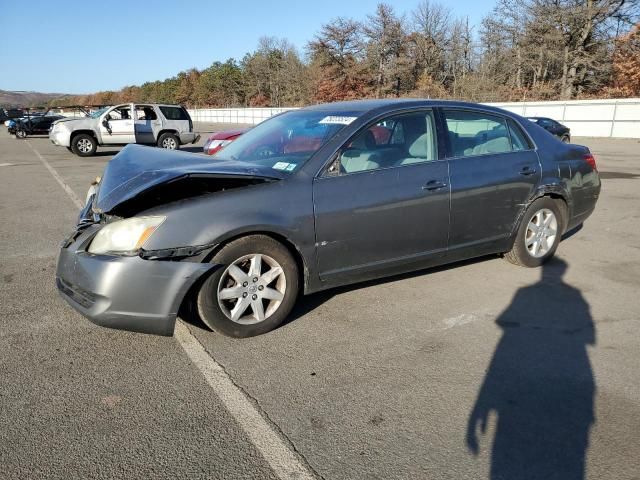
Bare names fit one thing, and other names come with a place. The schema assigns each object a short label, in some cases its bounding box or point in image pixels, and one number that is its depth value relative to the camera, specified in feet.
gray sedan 10.10
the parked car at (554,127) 71.10
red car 36.88
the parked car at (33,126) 97.45
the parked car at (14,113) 147.64
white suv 57.67
